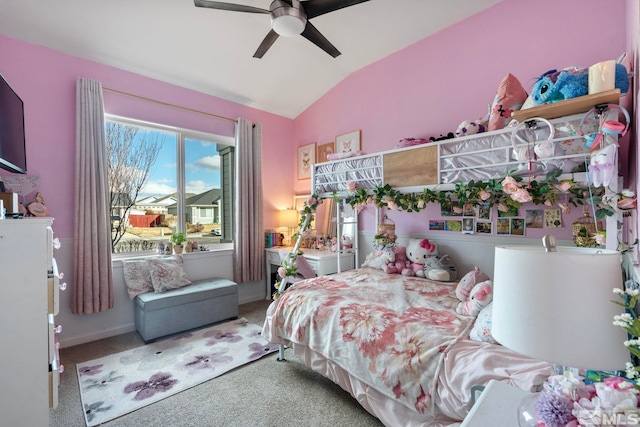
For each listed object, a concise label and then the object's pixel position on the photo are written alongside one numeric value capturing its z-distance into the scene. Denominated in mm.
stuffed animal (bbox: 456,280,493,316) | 1732
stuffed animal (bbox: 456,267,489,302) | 2043
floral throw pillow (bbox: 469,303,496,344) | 1434
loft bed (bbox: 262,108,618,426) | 1318
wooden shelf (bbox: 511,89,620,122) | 1255
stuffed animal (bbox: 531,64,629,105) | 1293
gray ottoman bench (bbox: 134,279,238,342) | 2793
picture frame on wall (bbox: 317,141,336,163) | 4074
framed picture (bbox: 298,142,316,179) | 4341
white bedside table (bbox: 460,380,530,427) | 788
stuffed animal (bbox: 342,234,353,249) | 3712
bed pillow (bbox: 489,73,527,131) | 1861
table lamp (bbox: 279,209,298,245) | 4414
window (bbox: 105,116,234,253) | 3221
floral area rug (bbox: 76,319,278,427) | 1944
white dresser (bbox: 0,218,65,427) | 1371
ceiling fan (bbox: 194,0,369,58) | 2012
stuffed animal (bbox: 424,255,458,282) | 2689
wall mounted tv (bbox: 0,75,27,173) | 1839
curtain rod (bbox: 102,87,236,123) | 3002
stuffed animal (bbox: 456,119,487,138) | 2091
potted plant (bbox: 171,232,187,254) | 3465
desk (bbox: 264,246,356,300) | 3408
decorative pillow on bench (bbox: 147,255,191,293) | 3055
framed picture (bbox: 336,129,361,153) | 3768
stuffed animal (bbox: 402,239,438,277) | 2873
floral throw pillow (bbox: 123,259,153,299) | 3018
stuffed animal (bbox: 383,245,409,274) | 2959
